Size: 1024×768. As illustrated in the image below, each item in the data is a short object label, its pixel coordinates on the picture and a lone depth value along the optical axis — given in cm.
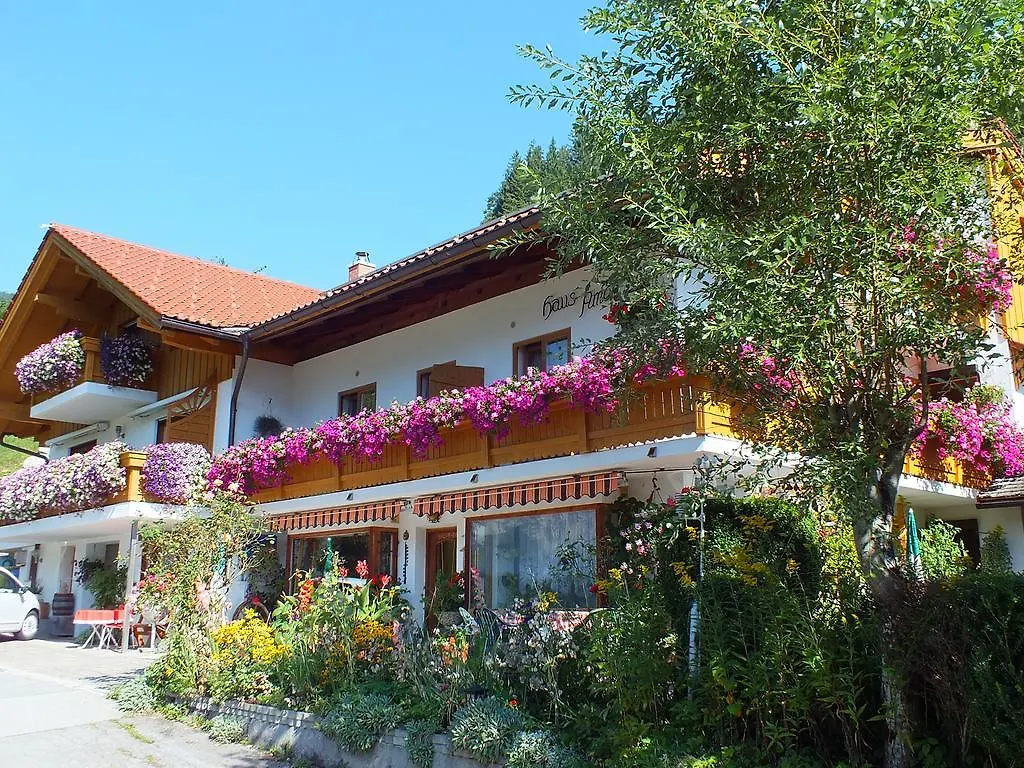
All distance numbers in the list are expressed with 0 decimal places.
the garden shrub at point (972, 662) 509
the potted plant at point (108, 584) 2234
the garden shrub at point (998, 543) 1220
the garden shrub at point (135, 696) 1181
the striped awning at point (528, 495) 1175
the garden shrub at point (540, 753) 711
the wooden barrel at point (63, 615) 2483
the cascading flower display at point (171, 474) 1841
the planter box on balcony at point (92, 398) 2178
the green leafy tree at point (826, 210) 540
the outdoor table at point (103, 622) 1933
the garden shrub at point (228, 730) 1018
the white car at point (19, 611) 2261
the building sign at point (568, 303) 1372
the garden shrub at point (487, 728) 759
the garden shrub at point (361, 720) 865
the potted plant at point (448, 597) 1470
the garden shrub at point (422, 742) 811
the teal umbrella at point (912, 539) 1082
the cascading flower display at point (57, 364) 2203
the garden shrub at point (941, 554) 634
